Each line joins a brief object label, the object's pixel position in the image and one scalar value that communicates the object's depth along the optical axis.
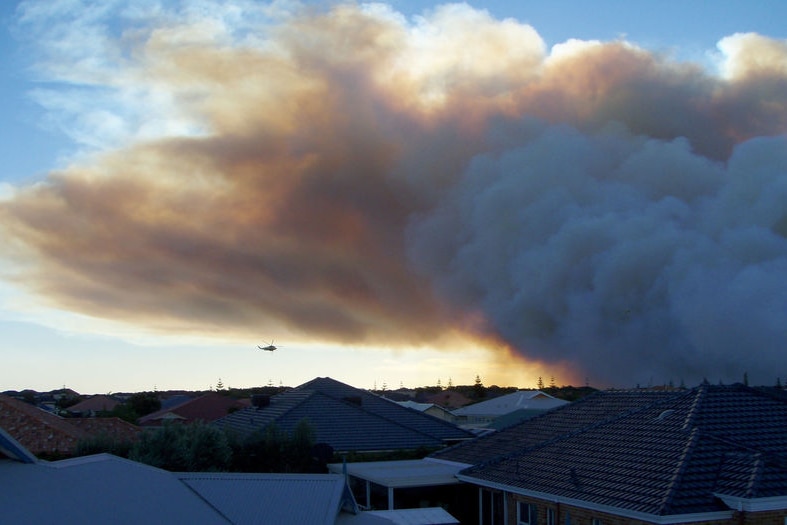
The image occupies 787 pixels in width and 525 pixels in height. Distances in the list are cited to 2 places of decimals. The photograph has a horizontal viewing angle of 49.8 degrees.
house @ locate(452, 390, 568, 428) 62.47
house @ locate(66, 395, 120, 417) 82.71
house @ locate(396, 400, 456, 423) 63.00
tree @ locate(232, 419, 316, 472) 27.44
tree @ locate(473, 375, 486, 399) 121.69
